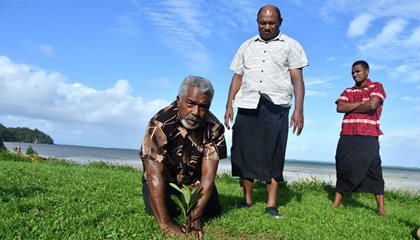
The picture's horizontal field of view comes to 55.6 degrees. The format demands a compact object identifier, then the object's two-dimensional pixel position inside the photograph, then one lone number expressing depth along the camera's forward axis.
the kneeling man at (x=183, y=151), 3.61
